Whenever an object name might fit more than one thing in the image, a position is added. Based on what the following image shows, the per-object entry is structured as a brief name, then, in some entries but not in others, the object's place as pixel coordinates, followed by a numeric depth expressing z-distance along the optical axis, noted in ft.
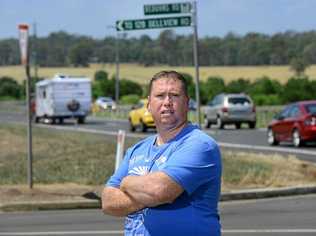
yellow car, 138.51
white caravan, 184.75
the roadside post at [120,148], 53.93
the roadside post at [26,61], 53.01
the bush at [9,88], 375.66
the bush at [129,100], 300.40
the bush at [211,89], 260.21
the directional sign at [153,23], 59.26
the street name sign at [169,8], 58.70
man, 14.40
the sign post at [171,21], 58.54
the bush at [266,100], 236.43
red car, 93.56
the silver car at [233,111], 144.15
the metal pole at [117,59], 262.51
